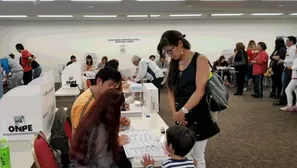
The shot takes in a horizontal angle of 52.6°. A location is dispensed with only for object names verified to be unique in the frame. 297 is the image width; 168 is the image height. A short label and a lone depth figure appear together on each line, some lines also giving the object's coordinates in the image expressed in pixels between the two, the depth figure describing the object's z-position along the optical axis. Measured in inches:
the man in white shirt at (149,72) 225.6
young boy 64.4
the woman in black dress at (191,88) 79.0
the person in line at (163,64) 400.5
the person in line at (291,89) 218.1
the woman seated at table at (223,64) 387.5
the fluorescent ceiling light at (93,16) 401.4
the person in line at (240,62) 304.7
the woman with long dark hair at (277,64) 259.0
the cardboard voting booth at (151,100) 123.6
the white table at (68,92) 193.2
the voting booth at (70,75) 219.0
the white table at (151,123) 94.5
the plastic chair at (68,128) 95.8
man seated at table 81.4
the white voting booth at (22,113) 89.7
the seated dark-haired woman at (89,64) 373.4
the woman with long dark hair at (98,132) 65.8
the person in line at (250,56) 328.0
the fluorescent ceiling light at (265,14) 408.2
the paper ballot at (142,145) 71.6
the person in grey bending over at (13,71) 316.0
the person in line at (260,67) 285.6
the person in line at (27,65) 344.2
